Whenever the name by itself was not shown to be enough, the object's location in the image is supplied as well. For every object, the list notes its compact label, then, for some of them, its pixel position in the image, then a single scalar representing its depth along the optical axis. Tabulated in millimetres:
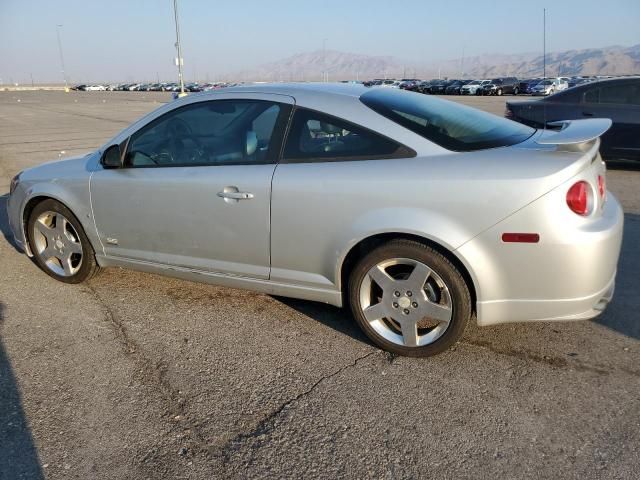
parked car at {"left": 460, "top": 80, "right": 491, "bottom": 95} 49062
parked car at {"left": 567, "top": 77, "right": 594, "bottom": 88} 50300
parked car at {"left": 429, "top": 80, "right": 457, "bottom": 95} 54612
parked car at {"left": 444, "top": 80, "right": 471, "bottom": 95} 52281
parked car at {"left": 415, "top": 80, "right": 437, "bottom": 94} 56562
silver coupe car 2711
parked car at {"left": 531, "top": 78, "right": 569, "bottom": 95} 44781
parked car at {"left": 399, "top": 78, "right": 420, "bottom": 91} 58000
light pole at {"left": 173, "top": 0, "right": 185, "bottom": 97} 30369
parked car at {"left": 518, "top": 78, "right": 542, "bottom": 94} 47219
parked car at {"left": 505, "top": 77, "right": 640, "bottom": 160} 8062
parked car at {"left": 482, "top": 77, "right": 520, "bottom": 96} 47844
